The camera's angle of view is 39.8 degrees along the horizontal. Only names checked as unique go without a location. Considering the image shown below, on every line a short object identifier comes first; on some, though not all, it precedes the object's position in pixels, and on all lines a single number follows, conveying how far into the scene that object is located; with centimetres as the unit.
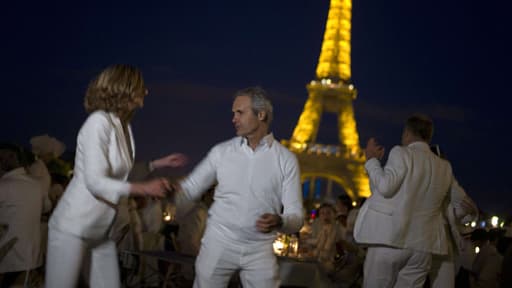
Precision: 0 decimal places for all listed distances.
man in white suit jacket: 499
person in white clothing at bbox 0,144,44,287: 566
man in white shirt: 383
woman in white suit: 318
